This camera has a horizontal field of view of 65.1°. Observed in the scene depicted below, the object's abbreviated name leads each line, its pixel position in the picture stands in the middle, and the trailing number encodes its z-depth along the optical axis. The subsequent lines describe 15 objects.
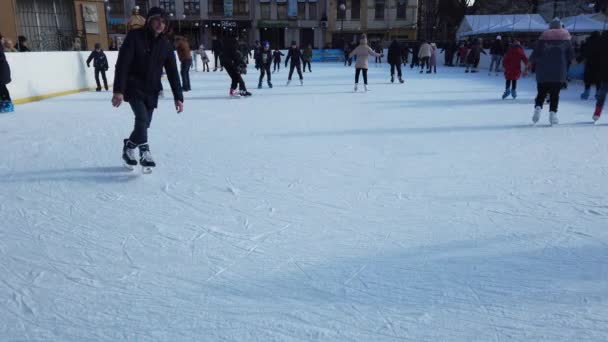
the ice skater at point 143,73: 3.41
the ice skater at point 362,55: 10.55
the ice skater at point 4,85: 7.07
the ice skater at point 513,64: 8.59
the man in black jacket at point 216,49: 18.34
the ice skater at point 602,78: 5.99
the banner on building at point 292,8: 37.34
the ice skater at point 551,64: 5.64
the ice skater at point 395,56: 12.20
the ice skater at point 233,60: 8.96
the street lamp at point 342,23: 34.98
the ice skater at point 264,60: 11.35
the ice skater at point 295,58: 12.54
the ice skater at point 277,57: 19.85
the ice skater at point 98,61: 10.77
